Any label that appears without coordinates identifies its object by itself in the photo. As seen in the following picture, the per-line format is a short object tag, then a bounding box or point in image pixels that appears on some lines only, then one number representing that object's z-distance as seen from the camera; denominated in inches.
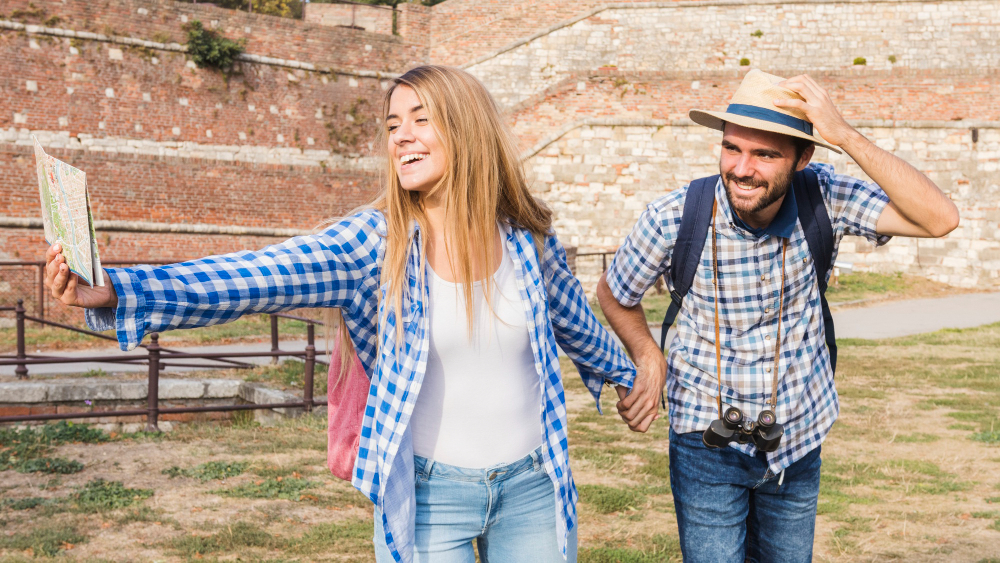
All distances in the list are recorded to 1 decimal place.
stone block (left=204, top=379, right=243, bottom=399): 362.9
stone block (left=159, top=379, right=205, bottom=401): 352.2
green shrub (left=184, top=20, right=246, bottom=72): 765.9
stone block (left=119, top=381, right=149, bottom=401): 352.5
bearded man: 104.2
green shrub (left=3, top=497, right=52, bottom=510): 209.5
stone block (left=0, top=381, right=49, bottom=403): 327.9
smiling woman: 84.5
